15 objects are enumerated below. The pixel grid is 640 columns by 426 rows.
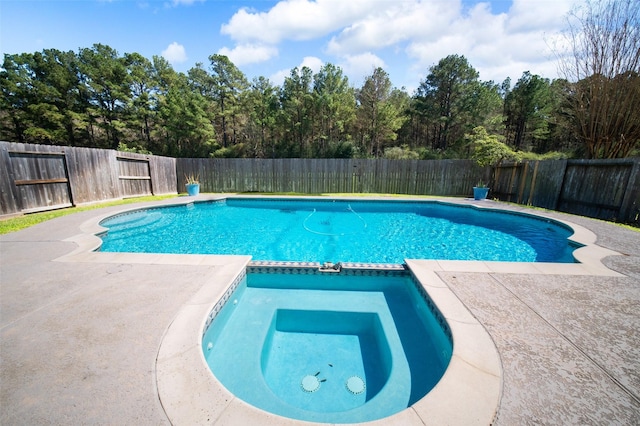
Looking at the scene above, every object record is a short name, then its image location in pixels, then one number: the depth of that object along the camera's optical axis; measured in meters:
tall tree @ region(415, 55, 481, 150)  18.25
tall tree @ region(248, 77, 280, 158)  20.70
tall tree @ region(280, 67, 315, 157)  19.41
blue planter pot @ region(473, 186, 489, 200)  9.88
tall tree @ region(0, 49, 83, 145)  17.92
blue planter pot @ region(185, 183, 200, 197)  10.51
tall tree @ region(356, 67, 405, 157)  17.22
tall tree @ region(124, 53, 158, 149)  20.52
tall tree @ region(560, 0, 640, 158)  8.44
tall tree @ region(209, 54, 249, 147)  21.98
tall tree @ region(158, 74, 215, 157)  19.59
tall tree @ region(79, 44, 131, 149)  19.36
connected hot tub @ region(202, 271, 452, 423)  1.89
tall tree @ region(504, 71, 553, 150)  18.89
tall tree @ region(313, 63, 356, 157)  18.06
